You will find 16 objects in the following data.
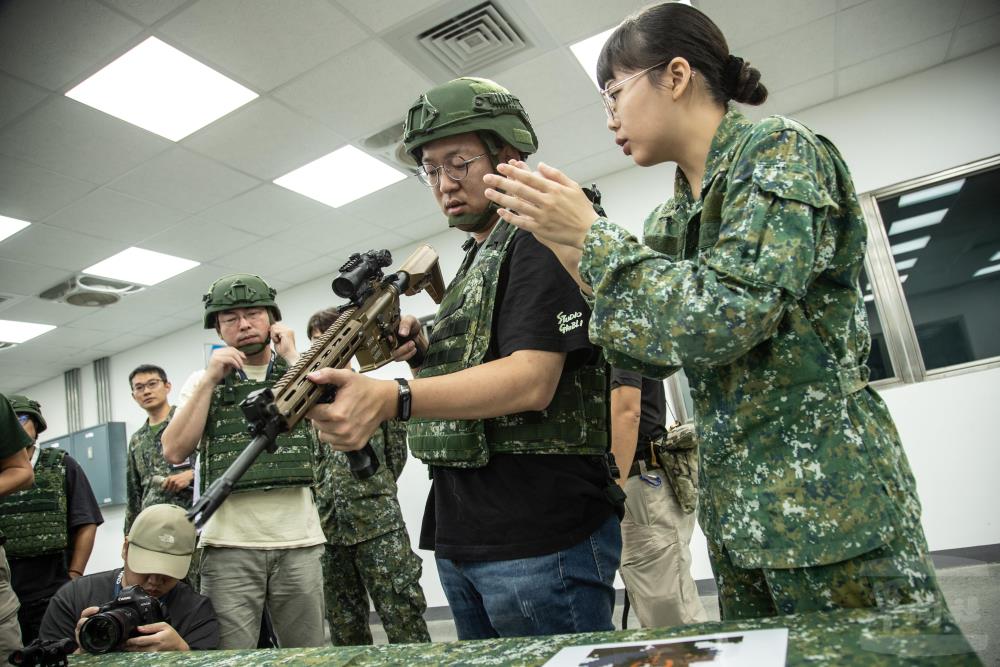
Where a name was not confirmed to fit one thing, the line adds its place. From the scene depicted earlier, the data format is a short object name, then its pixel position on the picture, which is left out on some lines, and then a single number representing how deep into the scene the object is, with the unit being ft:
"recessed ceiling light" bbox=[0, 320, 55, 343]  23.30
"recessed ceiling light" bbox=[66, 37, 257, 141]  11.48
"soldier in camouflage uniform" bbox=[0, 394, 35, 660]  7.65
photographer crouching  6.70
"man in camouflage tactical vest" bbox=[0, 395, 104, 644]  10.59
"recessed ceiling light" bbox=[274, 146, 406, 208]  15.80
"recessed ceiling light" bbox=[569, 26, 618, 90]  12.60
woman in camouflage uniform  2.54
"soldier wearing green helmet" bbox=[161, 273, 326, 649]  7.41
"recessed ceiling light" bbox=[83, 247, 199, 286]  19.29
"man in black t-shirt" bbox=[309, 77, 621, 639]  3.65
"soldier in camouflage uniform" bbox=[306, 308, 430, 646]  9.92
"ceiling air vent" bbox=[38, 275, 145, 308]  20.42
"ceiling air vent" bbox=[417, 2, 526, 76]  11.54
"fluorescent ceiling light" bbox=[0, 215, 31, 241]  16.22
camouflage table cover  1.84
